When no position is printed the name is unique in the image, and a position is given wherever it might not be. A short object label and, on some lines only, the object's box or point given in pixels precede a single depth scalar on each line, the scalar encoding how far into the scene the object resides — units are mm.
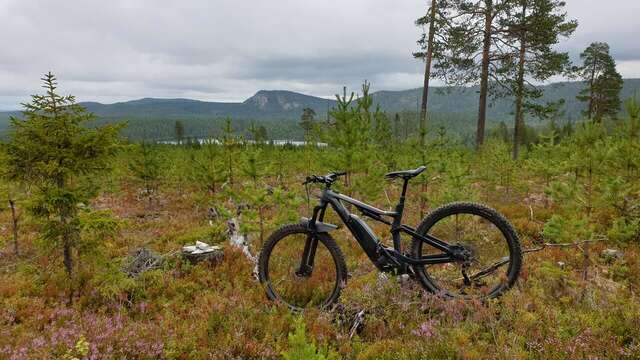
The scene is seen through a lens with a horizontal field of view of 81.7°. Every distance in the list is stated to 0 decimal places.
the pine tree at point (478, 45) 21438
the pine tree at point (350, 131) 10148
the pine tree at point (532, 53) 21078
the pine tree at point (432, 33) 22109
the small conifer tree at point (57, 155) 5500
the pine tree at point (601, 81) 37969
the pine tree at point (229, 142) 12212
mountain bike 4699
